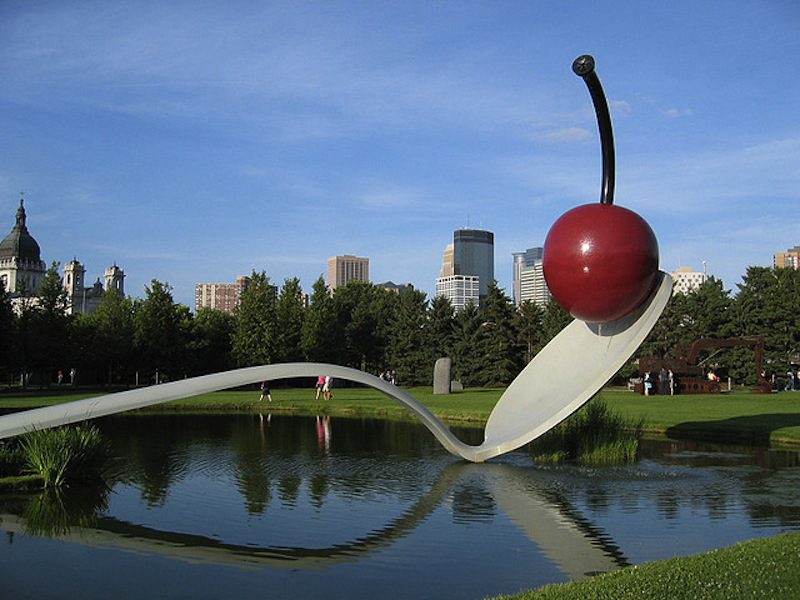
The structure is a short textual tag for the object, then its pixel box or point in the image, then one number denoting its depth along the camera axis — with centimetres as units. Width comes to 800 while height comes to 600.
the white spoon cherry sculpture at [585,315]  1157
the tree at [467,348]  4484
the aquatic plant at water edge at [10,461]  1096
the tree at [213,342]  5021
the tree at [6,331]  3644
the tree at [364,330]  5497
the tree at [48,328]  3916
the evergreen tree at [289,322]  4544
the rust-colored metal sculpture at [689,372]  3375
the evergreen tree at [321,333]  4869
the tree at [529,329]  4691
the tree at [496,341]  4378
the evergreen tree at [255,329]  4453
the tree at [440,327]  4769
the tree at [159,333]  4372
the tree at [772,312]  4362
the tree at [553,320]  4744
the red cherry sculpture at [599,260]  1159
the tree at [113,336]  4353
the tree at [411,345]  4762
